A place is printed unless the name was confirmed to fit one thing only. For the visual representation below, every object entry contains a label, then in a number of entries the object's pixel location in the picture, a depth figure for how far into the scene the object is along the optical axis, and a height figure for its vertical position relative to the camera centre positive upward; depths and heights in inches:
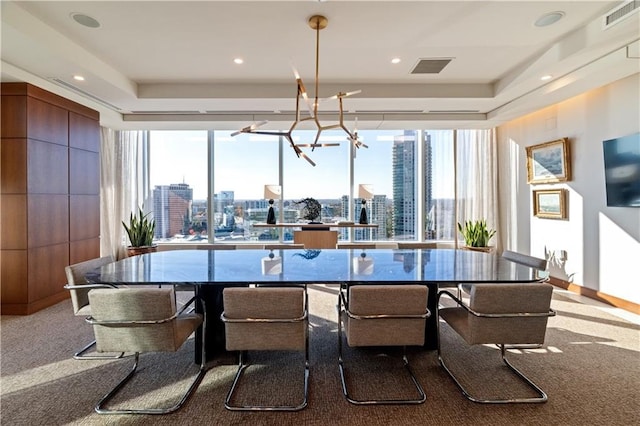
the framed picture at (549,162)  170.1 +30.6
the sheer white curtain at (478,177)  232.4 +28.5
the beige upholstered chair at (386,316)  73.7 -25.2
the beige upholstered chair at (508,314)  74.3 -24.8
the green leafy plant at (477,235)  211.3 -15.0
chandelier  102.5 +51.4
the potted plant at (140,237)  209.0 -15.7
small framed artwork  173.8 +5.8
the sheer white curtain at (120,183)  220.5 +24.6
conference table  79.3 -16.6
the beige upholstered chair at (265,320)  72.1 -25.4
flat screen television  132.3 +19.4
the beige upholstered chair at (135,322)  71.0 -25.3
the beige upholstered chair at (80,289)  92.3 -23.2
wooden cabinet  135.4 +9.7
